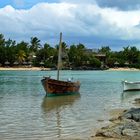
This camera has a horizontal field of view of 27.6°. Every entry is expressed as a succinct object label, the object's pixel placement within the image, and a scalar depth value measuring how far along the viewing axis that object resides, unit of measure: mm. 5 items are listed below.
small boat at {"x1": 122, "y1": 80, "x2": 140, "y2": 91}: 37934
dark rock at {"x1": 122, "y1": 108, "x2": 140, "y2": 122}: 14422
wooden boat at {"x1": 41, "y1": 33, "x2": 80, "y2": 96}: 30112
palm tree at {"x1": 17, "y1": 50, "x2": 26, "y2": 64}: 124396
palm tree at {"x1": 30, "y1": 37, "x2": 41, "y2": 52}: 133719
